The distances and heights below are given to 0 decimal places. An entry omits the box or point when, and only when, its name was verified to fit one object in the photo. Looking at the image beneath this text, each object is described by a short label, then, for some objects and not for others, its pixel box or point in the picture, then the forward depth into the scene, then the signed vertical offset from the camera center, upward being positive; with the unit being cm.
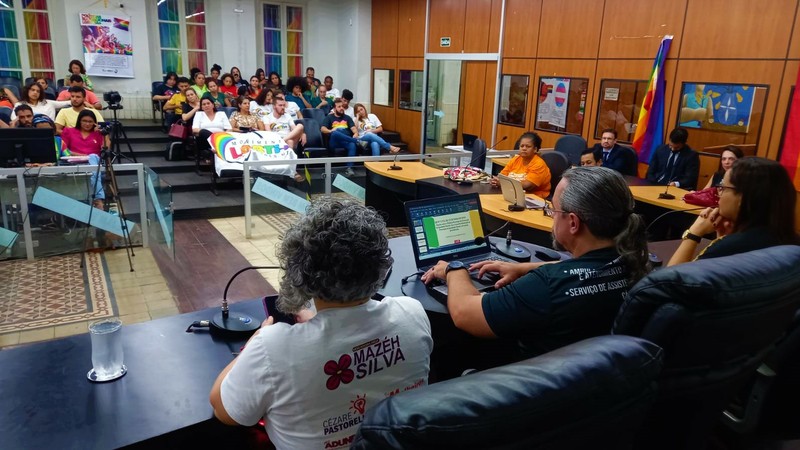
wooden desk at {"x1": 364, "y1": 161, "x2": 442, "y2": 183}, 508 -76
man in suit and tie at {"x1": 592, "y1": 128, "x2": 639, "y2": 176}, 595 -62
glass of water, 142 -70
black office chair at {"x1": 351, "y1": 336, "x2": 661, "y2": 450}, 65 -39
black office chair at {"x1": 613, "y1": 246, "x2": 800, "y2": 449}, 107 -45
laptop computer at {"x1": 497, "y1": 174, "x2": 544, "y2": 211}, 369 -67
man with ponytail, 154 -51
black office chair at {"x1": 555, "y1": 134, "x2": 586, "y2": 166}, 631 -56
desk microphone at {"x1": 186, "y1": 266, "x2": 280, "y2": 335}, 168 -73
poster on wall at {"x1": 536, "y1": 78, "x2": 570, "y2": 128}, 739 -5
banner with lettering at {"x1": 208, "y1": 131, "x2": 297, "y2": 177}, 641 -74
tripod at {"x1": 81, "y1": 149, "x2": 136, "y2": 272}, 450 -92
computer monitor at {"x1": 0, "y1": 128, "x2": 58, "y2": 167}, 435 -56
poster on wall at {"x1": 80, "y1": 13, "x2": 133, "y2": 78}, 914 +58
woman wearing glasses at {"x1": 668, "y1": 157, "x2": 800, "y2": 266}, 209 -39
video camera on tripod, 518 -18
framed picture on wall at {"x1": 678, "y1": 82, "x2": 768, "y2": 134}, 533 -2
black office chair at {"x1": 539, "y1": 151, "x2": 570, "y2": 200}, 503 -60
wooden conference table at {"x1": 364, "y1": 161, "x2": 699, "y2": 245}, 348 -79
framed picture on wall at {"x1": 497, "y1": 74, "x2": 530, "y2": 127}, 802 -6
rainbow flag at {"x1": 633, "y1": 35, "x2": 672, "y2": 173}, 610 -16
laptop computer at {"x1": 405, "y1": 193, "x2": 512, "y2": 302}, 218 -57
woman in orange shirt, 458 -61
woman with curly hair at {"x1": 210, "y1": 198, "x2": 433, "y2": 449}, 109 -52
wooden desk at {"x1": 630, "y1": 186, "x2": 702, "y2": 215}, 430 -79
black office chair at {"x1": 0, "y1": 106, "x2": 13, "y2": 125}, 606 -43
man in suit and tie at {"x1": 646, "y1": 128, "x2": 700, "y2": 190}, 545 -61
